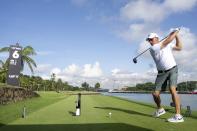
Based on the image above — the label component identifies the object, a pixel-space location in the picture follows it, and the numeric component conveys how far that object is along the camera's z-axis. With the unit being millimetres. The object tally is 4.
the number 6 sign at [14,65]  14422
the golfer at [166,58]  4509
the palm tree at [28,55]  22773
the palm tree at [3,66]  21135
